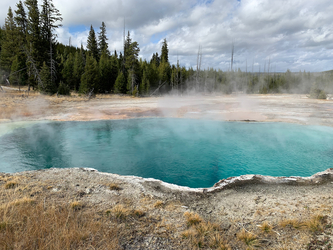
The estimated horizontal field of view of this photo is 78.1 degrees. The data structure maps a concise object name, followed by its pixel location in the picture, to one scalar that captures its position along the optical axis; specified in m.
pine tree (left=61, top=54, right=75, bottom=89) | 36.07
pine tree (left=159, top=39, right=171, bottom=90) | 48.47
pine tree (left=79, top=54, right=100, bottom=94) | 33.12
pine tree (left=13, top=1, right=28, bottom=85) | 32.54
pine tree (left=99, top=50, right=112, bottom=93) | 38.84
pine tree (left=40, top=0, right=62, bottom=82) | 30.85
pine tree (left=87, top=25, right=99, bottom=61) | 46.00
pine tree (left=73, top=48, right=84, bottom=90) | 36.67
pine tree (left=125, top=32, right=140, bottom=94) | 38.18
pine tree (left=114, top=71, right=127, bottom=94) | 38.62
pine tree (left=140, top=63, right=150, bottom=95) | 40.34
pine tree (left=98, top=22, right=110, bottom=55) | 48.91
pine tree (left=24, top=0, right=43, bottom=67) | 30.52
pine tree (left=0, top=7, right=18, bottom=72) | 34.66
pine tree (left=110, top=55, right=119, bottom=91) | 41.91
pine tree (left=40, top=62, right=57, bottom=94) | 28.55
